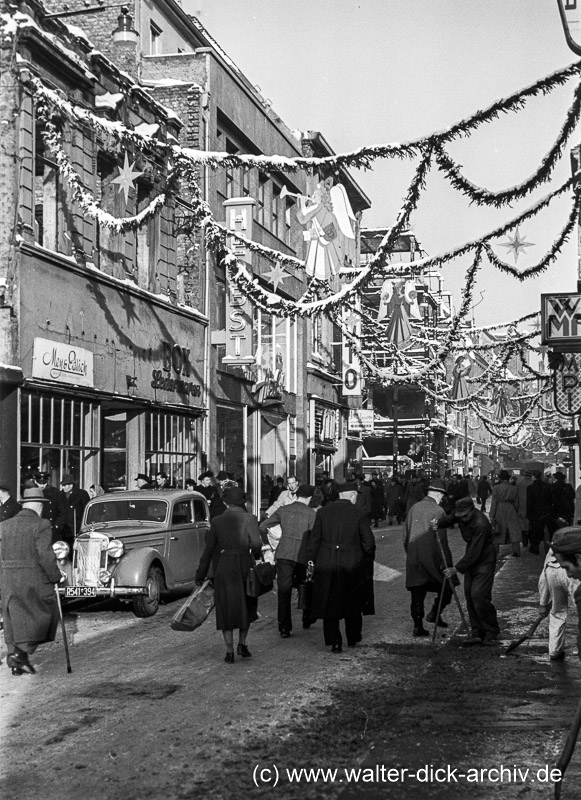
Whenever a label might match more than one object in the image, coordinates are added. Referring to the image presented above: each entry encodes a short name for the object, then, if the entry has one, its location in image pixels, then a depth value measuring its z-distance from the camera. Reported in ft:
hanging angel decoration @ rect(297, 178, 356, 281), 59.57
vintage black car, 46.65
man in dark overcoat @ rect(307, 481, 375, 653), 37.68
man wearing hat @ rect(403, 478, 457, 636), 41.14
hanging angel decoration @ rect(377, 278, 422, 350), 98.12
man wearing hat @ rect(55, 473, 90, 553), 60.39
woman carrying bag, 35.32
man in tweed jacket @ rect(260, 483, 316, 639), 42.45
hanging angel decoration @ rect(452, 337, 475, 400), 128.16
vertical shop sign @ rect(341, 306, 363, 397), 163.63
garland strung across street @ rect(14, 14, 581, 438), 49.26
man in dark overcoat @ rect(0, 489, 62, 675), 33.81
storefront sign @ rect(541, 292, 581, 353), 56.62
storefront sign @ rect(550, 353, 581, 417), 73.82
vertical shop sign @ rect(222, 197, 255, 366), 101.50
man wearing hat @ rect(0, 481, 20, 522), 41.75
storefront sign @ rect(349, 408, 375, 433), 178.50
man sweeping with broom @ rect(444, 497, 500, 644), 39.09
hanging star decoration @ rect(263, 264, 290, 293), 86.58
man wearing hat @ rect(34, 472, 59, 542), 58.90
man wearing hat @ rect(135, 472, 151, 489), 74.72
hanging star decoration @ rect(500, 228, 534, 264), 61.62
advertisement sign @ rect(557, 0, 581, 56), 59.93
